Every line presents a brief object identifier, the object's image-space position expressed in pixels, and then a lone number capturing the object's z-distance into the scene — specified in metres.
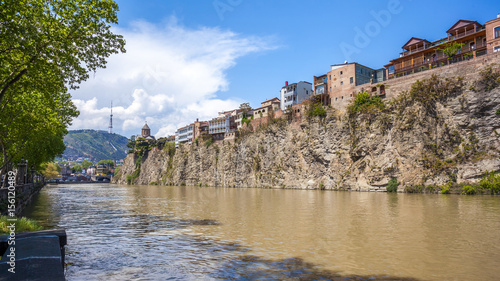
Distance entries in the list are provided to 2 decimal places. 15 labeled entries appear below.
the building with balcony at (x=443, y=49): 49.34
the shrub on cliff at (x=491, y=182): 38.69
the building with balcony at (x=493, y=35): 45.91
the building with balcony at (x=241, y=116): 94.98
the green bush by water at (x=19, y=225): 11.02
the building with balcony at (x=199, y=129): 107.88
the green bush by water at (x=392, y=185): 49.86
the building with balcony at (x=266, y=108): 86.94
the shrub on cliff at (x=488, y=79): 43.72
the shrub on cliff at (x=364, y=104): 57.63
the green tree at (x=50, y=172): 128.15
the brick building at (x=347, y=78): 66.06
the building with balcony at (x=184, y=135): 114.86
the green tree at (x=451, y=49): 51.62
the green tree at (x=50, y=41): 12.62
